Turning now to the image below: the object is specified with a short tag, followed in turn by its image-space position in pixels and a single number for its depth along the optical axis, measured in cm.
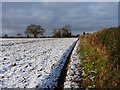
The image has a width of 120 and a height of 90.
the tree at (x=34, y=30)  4857
